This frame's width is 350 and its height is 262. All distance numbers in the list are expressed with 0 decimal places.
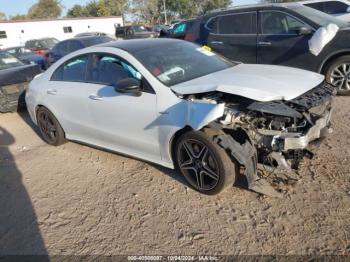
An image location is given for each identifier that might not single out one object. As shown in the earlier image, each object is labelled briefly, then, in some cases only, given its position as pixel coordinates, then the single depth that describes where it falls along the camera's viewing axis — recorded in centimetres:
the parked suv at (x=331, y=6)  1166
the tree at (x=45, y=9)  7194
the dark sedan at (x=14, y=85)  777
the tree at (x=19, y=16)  7938
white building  3481
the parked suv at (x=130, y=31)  2732
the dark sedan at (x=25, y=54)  1429
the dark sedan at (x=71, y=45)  1034
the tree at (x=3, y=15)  8449
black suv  599
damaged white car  329
